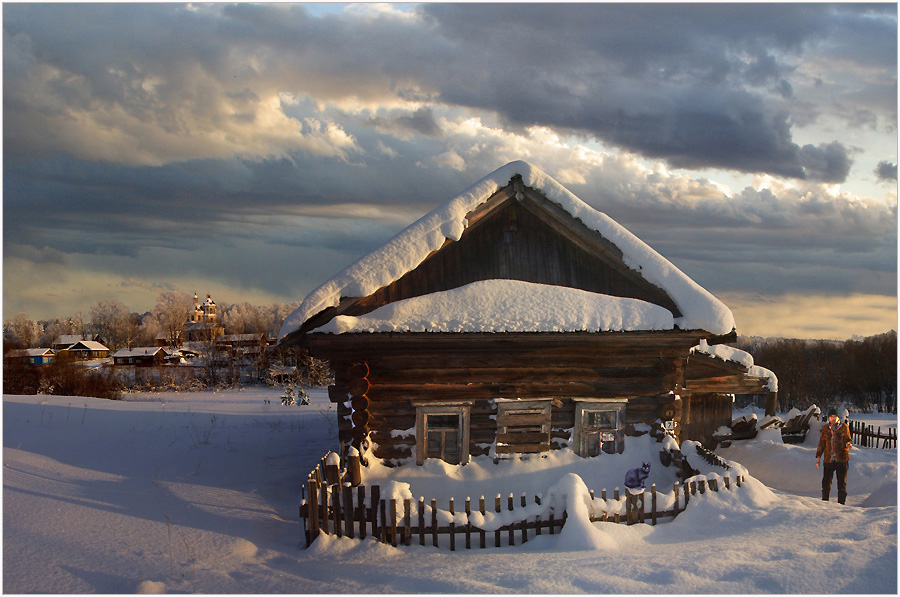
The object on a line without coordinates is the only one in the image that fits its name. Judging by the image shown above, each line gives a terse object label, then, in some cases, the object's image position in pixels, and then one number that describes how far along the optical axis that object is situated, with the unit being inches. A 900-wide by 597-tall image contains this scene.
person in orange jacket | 424.8
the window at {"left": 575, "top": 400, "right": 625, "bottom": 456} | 426.0
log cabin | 396.8
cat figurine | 385.7
